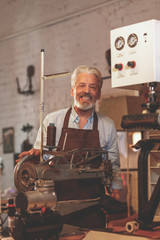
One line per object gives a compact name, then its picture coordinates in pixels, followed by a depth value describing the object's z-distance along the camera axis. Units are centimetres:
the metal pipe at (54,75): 233
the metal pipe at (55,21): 578
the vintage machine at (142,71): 193
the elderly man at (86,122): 279
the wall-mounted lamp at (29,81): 676
